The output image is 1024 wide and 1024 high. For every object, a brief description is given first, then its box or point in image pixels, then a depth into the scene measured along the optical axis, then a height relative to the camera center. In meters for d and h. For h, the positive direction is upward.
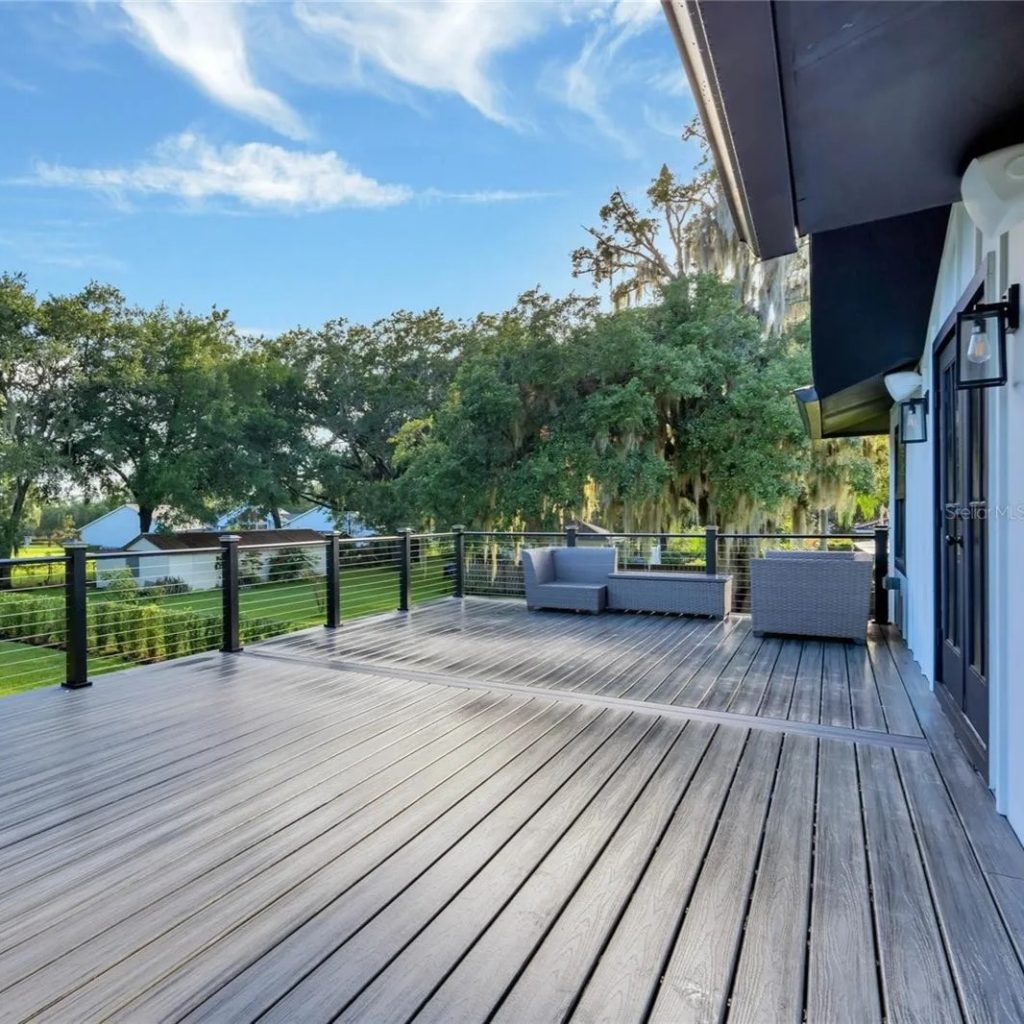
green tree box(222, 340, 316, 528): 17.25 +2.39
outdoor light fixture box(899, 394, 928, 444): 3.94 +0.57
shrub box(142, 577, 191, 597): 16.24 -1.94
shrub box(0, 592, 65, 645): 11.00 -1.75
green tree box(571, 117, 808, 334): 11.03 +5.09
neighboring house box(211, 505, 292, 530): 19.53 -0.17
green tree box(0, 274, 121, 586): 13.80 +3.14
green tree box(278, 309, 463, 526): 17.11 +3.36
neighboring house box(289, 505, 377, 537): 17.85 -0.29
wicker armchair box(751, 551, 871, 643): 4.79 -0.67
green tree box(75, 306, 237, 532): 15.72 +2.61
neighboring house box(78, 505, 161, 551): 29.03 -0.73
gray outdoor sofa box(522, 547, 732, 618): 6.09 -0.77
